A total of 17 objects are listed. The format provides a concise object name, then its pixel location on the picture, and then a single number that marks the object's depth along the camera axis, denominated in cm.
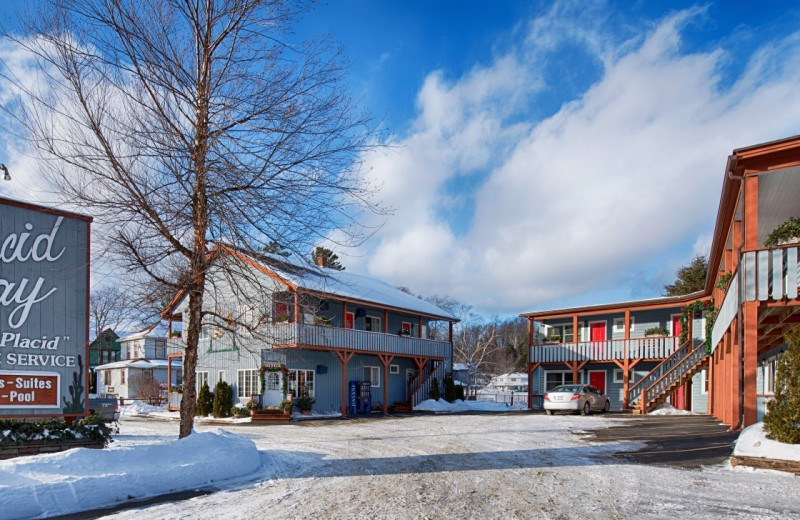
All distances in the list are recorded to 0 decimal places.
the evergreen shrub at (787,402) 957
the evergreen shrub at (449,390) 3198
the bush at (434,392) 3141
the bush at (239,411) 2525
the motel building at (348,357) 2552
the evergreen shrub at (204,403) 2686
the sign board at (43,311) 1017
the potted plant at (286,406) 2414
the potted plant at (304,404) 2542
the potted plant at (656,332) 2819
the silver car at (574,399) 2392
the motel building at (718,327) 1211
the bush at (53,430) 966
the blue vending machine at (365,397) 2811
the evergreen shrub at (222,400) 2561
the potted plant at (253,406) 2473
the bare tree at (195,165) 979
